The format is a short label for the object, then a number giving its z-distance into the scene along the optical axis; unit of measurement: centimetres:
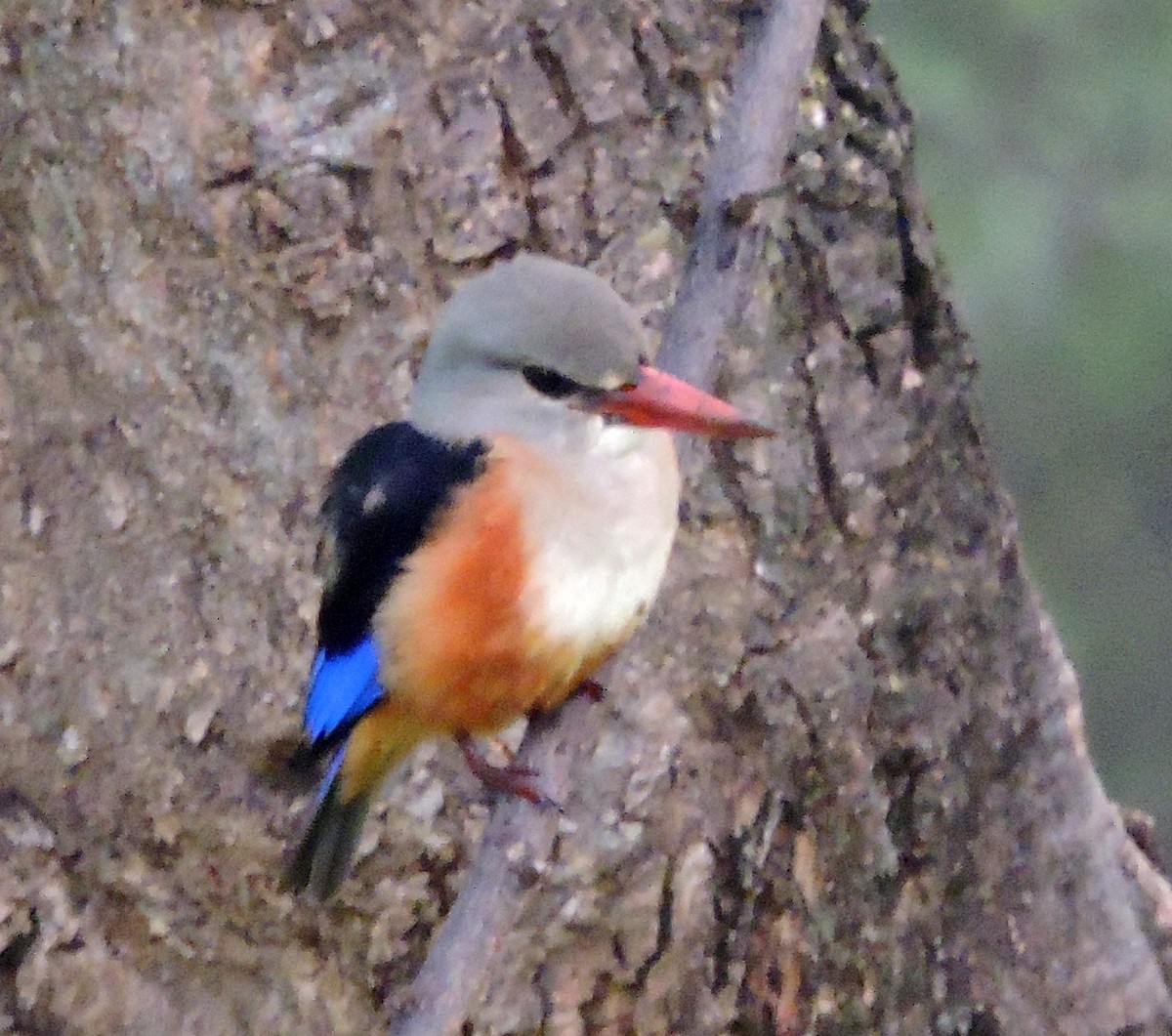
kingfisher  606
